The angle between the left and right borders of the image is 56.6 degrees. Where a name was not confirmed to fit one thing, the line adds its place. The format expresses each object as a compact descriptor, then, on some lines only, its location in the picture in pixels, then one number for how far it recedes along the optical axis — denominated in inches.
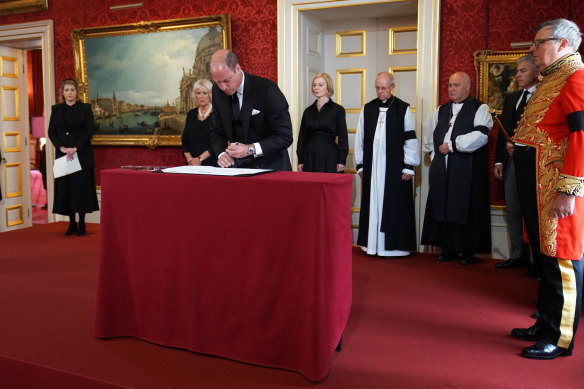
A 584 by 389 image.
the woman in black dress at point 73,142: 248.5
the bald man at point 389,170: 211.2
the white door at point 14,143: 297.9
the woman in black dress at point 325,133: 219.1
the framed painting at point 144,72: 253.4
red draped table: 101.5
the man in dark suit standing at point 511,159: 181.6
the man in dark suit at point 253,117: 137.9
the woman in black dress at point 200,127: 218.7
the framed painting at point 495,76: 203.6
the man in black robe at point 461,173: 196.4
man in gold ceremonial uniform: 106.3
